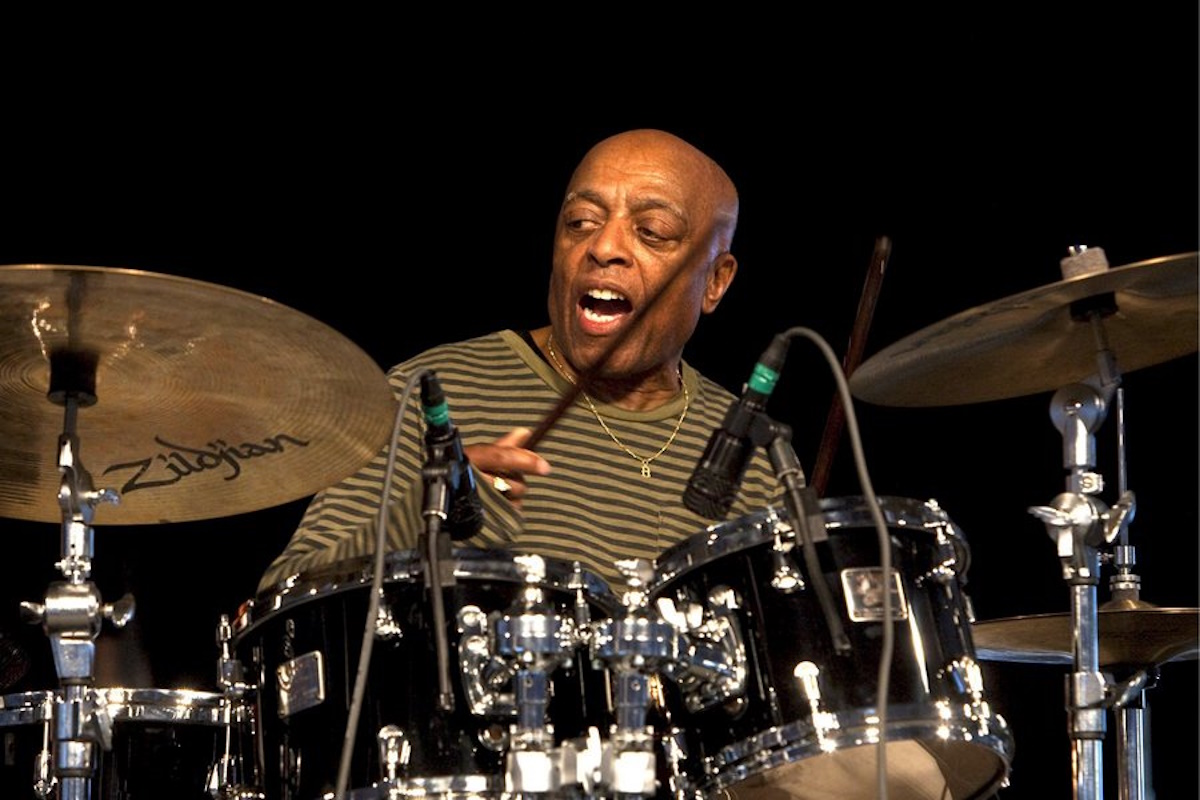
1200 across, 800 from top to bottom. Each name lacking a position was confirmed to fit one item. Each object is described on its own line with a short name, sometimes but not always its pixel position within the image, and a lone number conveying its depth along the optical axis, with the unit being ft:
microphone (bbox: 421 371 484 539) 13.20
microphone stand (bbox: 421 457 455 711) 12.91
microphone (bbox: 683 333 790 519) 13.11
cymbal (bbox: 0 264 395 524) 14.64
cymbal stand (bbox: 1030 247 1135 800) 17.20
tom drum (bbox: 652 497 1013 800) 14.99
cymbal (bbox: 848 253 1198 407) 17.10
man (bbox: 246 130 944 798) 20.27
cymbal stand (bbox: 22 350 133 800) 15.72
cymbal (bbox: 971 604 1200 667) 20.42
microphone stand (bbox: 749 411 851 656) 13.06
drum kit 14.14
